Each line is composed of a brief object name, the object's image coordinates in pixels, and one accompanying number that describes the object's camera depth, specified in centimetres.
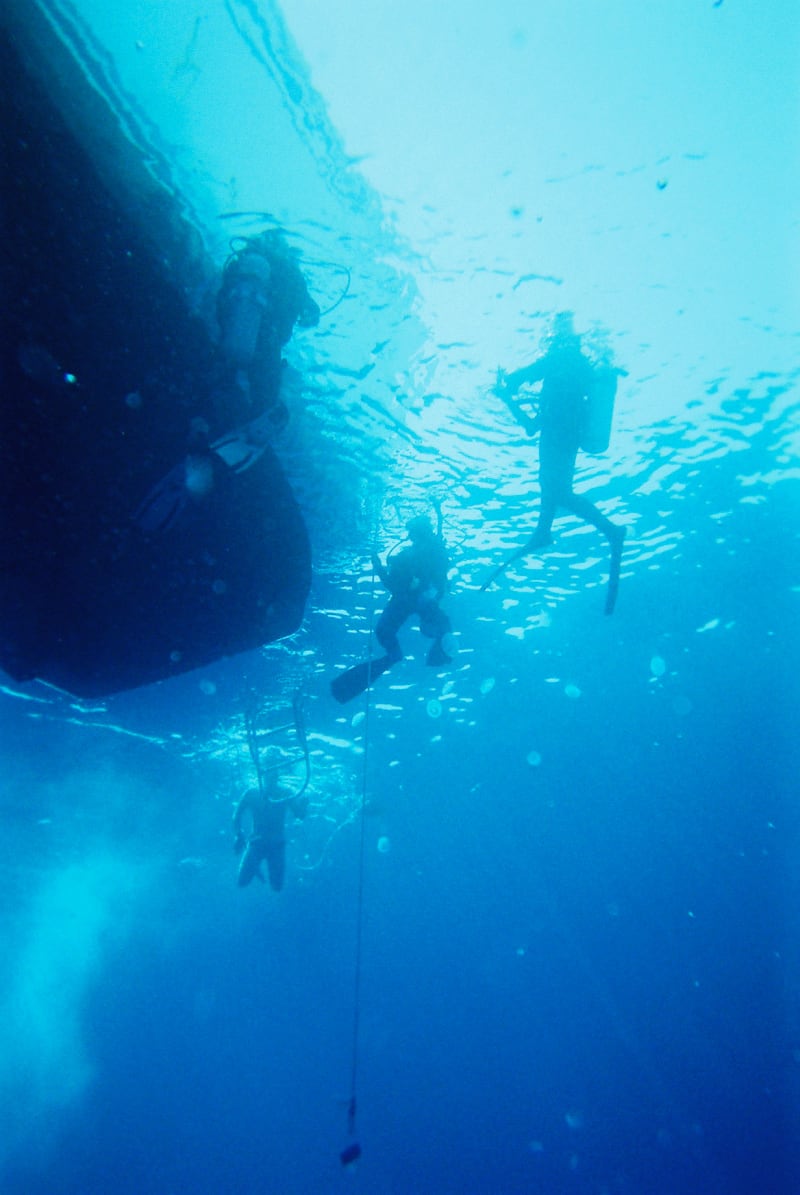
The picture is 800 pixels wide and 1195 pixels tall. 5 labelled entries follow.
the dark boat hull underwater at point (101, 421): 464
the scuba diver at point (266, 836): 1532
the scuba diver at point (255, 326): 491
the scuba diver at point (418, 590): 866
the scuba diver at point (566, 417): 761
